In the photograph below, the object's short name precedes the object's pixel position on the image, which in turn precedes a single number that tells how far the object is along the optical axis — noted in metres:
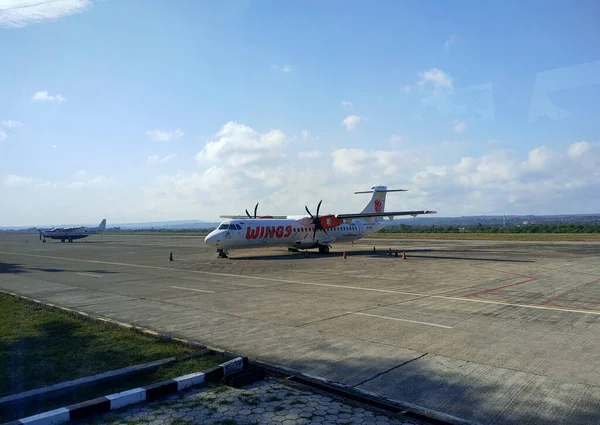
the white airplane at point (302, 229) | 30.25
